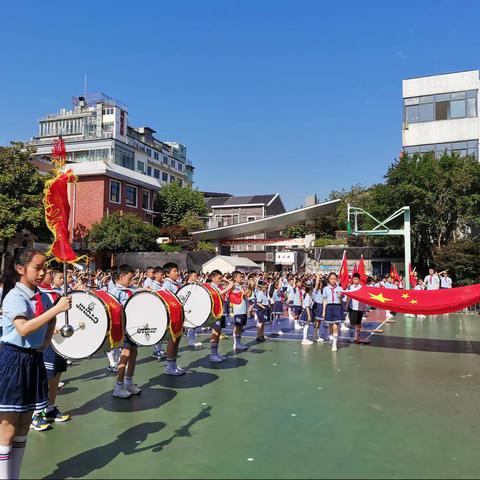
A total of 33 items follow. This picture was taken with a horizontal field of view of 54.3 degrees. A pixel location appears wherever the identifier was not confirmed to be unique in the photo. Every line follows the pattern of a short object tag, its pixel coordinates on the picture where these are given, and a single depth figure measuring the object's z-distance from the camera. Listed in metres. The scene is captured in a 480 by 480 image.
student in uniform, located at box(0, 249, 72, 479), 3.21
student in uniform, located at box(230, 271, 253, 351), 9.66
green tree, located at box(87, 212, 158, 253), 32.38
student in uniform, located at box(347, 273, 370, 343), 11.01
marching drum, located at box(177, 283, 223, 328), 7.76
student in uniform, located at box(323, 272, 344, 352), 10.18
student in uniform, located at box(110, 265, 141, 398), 6.02
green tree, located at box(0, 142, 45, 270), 24.36
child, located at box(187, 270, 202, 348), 10.12
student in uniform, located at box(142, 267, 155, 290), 8.97
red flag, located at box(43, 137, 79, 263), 4.27
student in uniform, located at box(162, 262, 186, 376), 7.26
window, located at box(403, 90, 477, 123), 29.42
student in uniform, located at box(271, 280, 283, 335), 14.11
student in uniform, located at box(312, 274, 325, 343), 11.18
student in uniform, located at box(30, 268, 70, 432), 5.02
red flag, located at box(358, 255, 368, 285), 14.91
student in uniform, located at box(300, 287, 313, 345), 10.68
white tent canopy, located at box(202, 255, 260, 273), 28.34
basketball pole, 18.84
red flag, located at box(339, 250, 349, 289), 12.92
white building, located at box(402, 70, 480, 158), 29.36
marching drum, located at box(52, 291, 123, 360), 5.14
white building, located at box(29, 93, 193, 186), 54.19
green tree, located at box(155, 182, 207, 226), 46.41
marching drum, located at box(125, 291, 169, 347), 5.92
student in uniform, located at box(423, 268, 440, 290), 17.72
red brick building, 35.09
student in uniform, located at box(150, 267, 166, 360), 8.72
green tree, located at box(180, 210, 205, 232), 43.96
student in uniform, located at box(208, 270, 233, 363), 8.49
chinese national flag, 9.52
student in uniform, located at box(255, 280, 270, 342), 11.20
